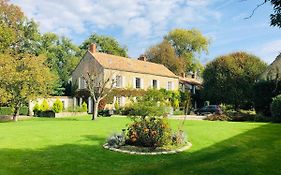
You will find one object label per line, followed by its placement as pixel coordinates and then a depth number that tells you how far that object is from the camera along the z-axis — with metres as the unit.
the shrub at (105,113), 23.93
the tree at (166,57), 43.18
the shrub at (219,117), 19.04
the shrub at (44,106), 26.07
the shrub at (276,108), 17.07
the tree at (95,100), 18.81
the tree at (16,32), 28.26
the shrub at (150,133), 8.60
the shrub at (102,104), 27.94
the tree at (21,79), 20.13
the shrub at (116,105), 28.17
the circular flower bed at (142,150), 8.17
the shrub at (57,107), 24.69
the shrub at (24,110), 27.15
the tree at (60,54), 40.49
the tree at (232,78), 31.53
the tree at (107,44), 44.54
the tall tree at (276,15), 4.18
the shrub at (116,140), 8.76
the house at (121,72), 29.58
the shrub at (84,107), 27.50
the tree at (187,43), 46.05
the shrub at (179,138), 8.99
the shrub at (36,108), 26.28
